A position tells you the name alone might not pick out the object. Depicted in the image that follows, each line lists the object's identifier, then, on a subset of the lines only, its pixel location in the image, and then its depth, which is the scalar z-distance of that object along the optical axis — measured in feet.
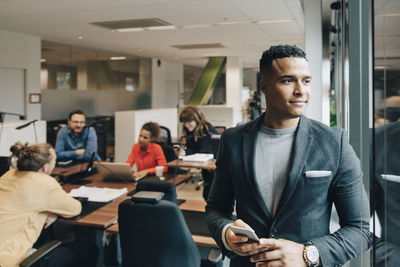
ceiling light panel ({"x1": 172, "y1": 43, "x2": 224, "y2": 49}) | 30.11
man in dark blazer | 3.85
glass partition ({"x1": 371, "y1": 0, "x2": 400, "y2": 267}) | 1.96
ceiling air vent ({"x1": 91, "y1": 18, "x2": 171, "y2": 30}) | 19.86
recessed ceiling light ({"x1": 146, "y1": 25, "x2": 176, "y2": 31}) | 21.74
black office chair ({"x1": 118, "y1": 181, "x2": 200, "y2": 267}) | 7.00
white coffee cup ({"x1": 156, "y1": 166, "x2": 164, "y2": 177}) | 13.10
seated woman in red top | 14.10
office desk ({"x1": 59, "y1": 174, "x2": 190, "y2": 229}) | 8.65
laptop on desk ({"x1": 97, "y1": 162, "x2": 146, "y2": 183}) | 12.20
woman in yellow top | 7.71
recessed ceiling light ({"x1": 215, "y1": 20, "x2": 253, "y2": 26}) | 20.49
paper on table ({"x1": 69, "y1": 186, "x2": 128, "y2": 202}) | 10.60
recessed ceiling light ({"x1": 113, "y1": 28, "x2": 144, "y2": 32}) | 22.66
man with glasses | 15.97
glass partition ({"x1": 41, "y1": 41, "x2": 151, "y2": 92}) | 28.40
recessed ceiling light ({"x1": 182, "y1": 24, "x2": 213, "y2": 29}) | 21.26
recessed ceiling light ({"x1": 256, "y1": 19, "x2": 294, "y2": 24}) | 20.16
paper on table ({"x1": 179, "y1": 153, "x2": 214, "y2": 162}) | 15.12
